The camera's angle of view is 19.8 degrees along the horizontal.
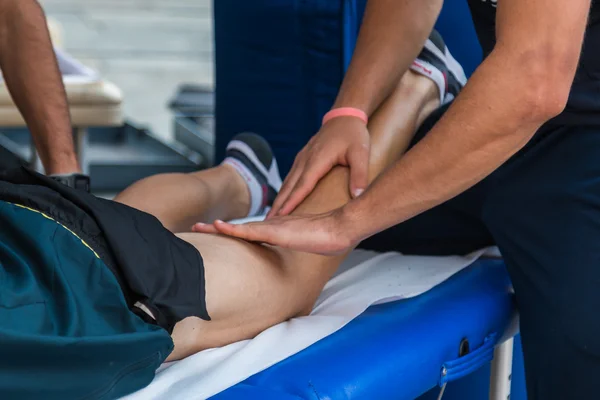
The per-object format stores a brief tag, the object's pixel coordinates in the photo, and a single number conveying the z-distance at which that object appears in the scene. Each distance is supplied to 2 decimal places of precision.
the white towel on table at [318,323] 1.85
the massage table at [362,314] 1.91
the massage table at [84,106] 3.53
